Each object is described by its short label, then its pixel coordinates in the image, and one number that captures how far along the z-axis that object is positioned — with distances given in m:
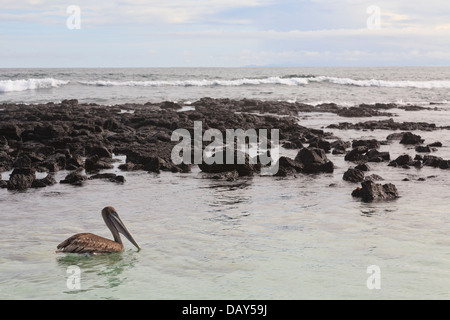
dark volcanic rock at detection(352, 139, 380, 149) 21.76
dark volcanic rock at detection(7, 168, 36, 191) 14.12
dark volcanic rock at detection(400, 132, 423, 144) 23.39
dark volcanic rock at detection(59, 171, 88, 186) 14.87
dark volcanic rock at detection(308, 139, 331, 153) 21.17
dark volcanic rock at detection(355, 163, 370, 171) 16.92
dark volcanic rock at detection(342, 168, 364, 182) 15.20
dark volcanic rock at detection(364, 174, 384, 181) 15.46
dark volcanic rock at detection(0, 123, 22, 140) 22.31
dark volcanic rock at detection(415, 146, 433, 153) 21.07
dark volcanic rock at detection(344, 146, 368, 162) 19.11
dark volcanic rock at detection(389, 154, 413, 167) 17.81
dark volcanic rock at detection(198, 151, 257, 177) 16.25
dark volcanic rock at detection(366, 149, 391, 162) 18.64
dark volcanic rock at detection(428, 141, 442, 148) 22.50
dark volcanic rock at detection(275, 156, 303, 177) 16.66
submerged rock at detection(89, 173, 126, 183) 15.27
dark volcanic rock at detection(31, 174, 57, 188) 14.41
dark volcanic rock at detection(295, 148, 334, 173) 16.78
